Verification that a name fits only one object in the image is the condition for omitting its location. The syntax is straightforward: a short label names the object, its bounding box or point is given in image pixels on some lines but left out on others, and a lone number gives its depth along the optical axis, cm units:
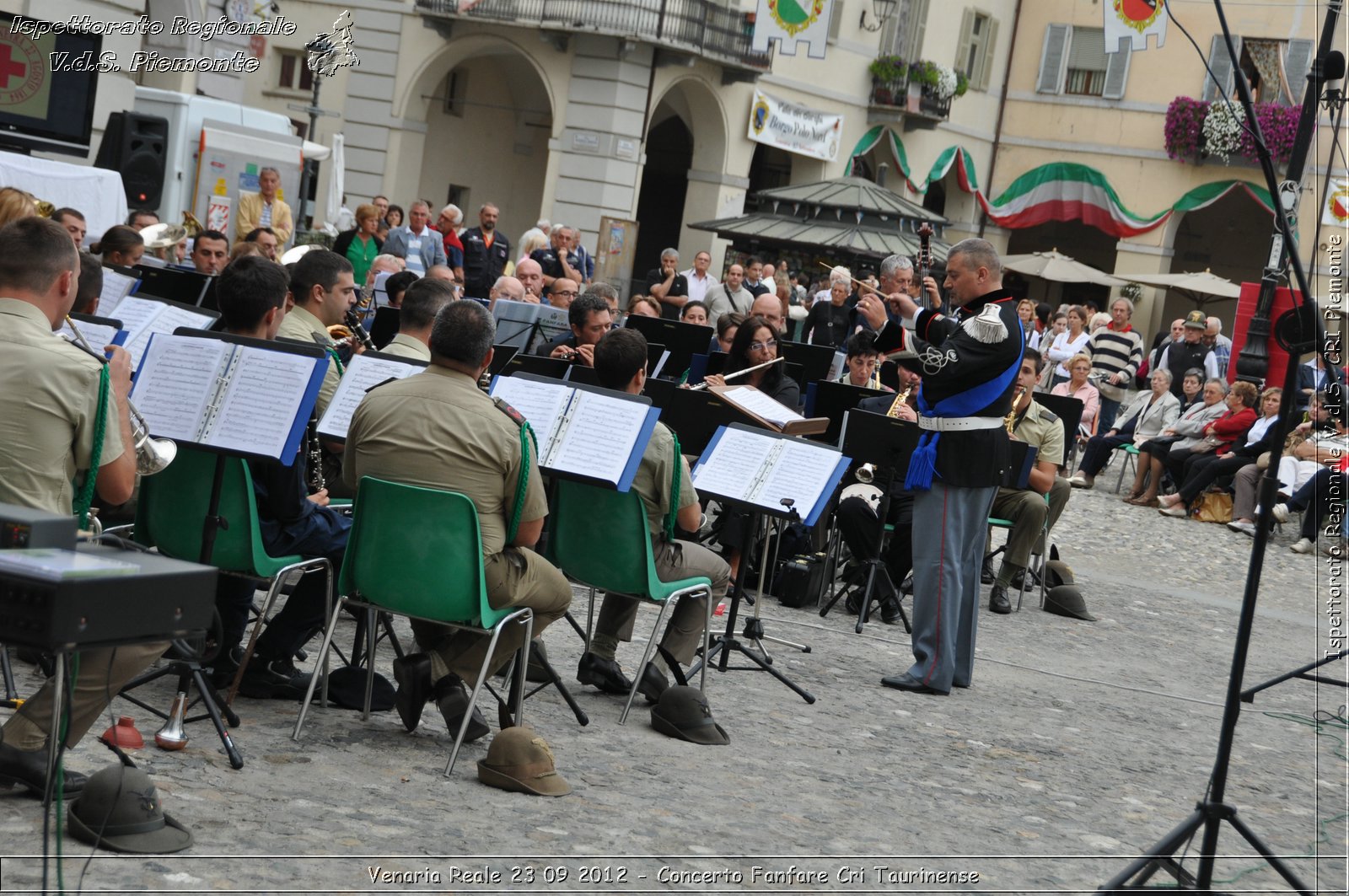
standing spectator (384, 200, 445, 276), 1622
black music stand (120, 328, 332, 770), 498
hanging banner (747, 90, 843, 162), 2986
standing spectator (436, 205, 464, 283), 1706
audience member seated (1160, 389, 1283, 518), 1622
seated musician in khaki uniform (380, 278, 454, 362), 687
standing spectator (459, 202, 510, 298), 1717
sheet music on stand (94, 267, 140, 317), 782
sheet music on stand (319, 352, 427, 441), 603
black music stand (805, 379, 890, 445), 980
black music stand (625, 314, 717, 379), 1170
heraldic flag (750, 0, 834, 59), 2208
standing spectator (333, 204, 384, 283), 1576
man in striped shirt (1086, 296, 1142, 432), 1892
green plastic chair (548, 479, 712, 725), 605
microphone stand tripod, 447
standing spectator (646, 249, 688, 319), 1717
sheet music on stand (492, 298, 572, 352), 1101
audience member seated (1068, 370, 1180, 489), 1742
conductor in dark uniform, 718
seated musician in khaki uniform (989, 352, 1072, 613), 1021
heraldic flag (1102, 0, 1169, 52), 1900
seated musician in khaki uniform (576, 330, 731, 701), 629
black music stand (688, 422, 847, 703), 667
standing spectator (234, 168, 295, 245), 1602
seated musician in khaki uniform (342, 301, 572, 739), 523
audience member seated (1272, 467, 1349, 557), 1488
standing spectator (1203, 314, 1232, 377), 1958
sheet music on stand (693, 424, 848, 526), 676
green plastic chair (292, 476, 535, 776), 511
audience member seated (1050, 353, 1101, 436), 1789
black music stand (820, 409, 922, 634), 877
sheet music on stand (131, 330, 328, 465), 515
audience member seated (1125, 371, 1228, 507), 1698
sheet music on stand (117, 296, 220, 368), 701
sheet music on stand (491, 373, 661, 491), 575
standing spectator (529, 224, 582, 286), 1582
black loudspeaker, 1547
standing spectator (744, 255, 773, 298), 1716
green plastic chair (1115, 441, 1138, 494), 1756
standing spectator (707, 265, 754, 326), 1648
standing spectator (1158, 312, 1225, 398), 1933
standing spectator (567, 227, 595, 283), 1767
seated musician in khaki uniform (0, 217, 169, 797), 423
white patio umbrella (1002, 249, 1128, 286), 2977
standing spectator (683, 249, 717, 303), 1786
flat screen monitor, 1288
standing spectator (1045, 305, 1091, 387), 2052
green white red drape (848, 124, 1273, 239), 3391
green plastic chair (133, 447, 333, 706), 543
